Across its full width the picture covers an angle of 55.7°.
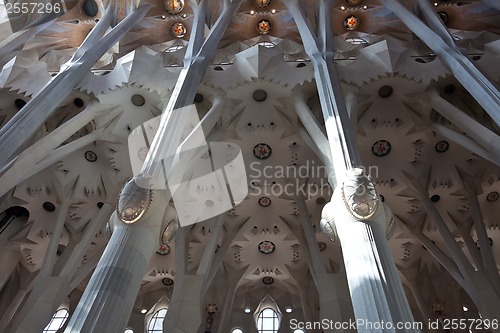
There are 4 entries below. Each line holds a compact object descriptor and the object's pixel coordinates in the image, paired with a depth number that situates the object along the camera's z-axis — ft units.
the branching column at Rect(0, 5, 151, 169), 26.40
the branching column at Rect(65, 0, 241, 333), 17.65
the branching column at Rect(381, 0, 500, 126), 26.84
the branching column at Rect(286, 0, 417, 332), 16.60
